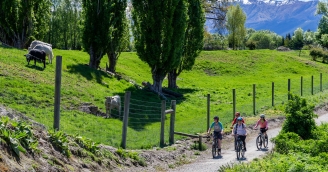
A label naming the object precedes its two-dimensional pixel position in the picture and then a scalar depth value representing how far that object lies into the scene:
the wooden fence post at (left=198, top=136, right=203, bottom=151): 19.50
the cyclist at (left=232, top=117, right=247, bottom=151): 18.08
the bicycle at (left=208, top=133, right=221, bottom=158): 18.06
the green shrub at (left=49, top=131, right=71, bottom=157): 11.88
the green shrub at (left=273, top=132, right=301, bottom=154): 15.24
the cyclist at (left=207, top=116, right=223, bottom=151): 18.14
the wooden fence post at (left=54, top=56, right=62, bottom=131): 12.95
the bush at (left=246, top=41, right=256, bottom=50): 93.25
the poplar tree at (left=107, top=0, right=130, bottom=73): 38.78
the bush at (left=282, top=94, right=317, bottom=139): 18.50
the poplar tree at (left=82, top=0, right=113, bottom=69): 37.34
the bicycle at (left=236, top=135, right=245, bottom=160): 17.36
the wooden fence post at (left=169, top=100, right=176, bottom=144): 19.45
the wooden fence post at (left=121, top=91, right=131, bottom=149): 15.75
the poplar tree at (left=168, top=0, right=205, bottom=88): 42.62
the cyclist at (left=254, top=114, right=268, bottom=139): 19.87
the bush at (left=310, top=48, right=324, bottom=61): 76.89
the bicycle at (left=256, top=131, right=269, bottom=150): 19.48
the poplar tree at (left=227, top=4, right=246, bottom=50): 86.31
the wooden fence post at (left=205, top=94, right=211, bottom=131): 22.09
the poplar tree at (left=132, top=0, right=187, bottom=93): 34.84
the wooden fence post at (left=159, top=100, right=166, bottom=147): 18.39
